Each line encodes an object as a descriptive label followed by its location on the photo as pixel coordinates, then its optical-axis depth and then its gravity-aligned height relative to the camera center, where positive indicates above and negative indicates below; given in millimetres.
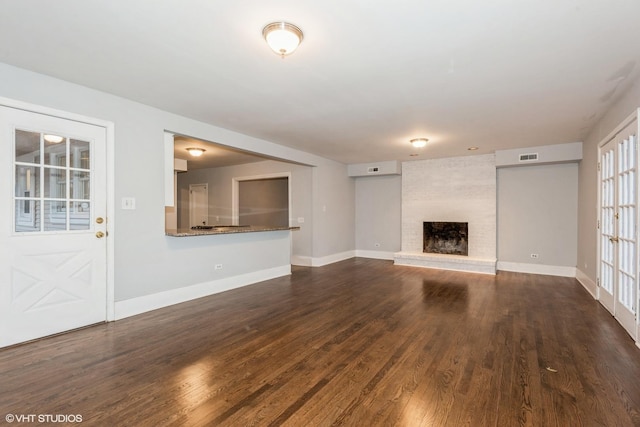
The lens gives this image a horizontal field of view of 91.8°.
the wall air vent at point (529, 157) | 5930 +1060
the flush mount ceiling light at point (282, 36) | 2139 +1236
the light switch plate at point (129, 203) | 3561 +106
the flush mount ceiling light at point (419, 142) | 5262 +1210
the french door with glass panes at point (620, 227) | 3102 -166
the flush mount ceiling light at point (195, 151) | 6106 +1219
